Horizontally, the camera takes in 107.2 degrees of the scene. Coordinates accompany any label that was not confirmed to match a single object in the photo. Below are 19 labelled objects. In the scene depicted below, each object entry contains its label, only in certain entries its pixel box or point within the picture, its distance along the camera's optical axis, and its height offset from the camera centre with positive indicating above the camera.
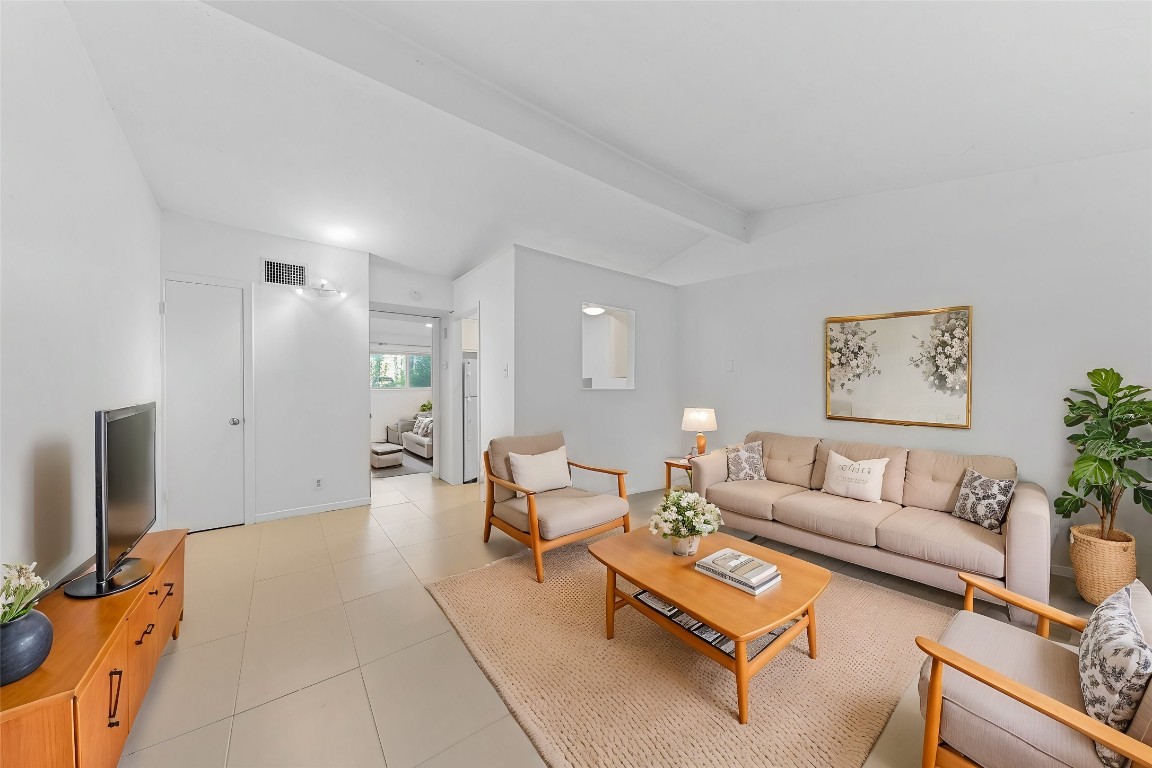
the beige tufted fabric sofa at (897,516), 2.30 -0.90
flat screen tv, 1.53 -0.49
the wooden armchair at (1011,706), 1.12 -0.97
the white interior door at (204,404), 3.61 -0.22
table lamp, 4.29 -0.42
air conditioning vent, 3.99 +1.01
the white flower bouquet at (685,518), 2.29 -0.74
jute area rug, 1.59 -1.36
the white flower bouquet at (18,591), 1.15 -0.60
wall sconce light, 4.17 +0.89
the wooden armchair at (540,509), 2.92 -0.95
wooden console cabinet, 1.05 -0.88
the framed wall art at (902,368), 3.23 +0.12
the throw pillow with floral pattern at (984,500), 2.65 -0.76
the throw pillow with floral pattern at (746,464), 3.82 -0.75
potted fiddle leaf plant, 2.40 -0.53
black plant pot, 1.10 -0.71
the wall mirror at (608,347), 4.77 +0.41
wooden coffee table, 1.71 -0.97
